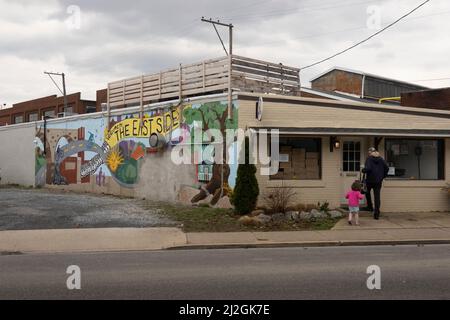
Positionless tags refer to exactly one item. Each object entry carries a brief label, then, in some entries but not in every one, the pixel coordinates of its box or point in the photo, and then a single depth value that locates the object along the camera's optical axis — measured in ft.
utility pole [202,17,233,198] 49.14
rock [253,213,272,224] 43.03
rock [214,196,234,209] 49.73
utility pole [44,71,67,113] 152.78
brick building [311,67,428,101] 106.73
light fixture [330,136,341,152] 49.75
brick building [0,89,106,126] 146.03
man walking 45.70
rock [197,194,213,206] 51.59
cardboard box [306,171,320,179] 49.39
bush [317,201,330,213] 46.37
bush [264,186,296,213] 45.28
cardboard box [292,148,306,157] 49.39
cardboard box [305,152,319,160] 49.73
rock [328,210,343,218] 45.75
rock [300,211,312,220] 44.39
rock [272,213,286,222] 43.96
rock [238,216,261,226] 42.06
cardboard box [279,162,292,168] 48.98
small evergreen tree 44.83
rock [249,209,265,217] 44.61
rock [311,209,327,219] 44.88
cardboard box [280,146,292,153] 49.08
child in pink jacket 42.34
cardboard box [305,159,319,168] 49.55
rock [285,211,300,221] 44.29
